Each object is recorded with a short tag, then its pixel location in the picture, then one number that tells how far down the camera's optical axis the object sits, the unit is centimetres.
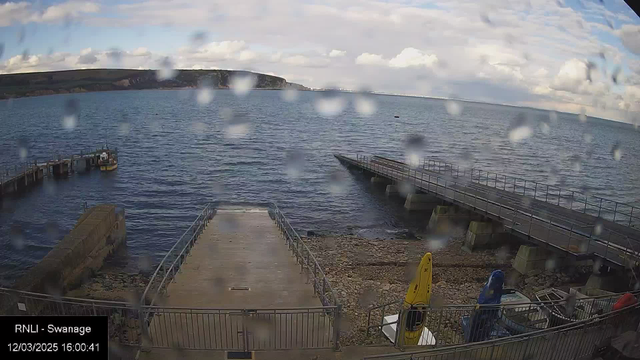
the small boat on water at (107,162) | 4572
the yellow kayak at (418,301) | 873
